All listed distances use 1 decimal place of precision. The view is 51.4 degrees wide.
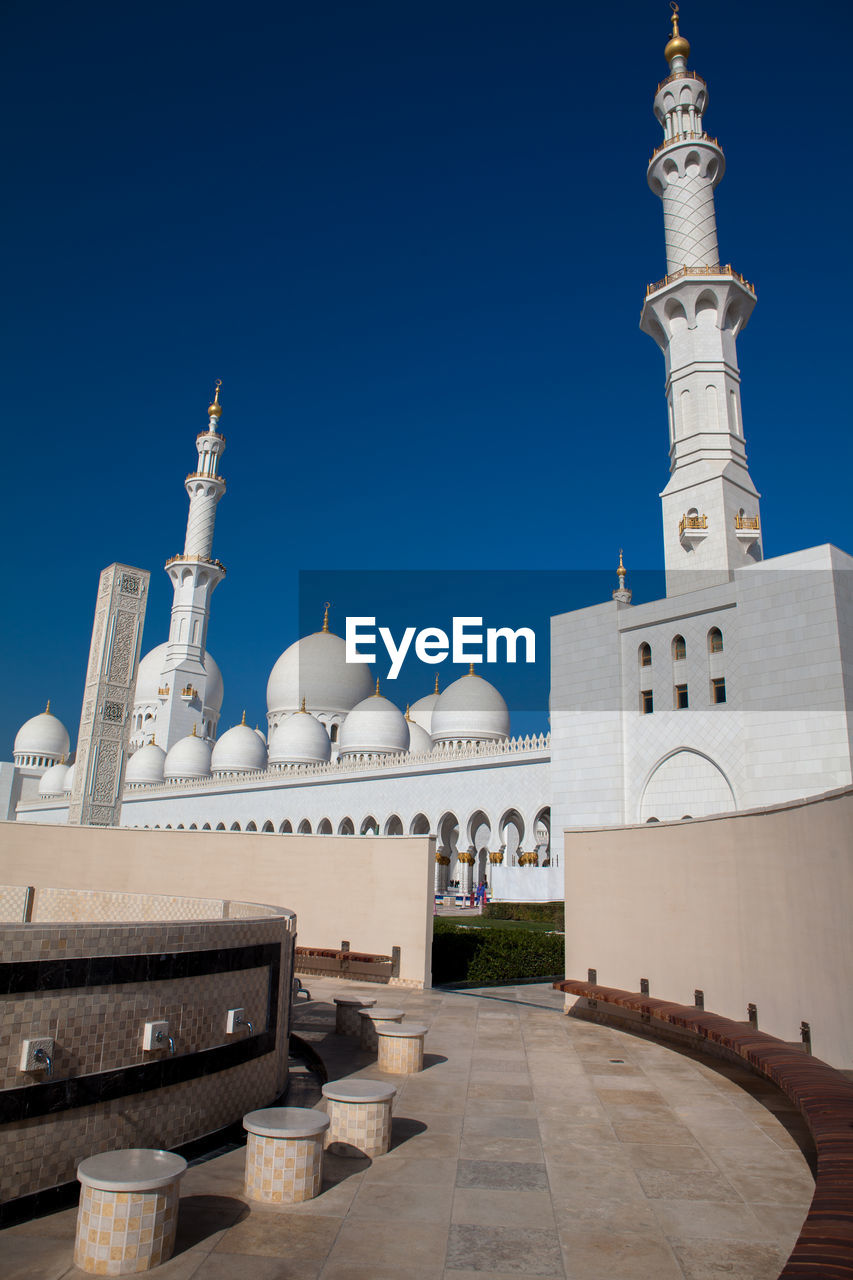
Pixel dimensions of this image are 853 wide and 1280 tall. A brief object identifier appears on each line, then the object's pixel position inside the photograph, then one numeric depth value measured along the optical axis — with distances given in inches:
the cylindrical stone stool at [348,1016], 318.3
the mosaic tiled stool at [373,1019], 297.5
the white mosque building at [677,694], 805.9
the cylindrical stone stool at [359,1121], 193.3
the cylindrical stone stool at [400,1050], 270.2
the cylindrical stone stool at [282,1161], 163.8
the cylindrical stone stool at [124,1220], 133.0
